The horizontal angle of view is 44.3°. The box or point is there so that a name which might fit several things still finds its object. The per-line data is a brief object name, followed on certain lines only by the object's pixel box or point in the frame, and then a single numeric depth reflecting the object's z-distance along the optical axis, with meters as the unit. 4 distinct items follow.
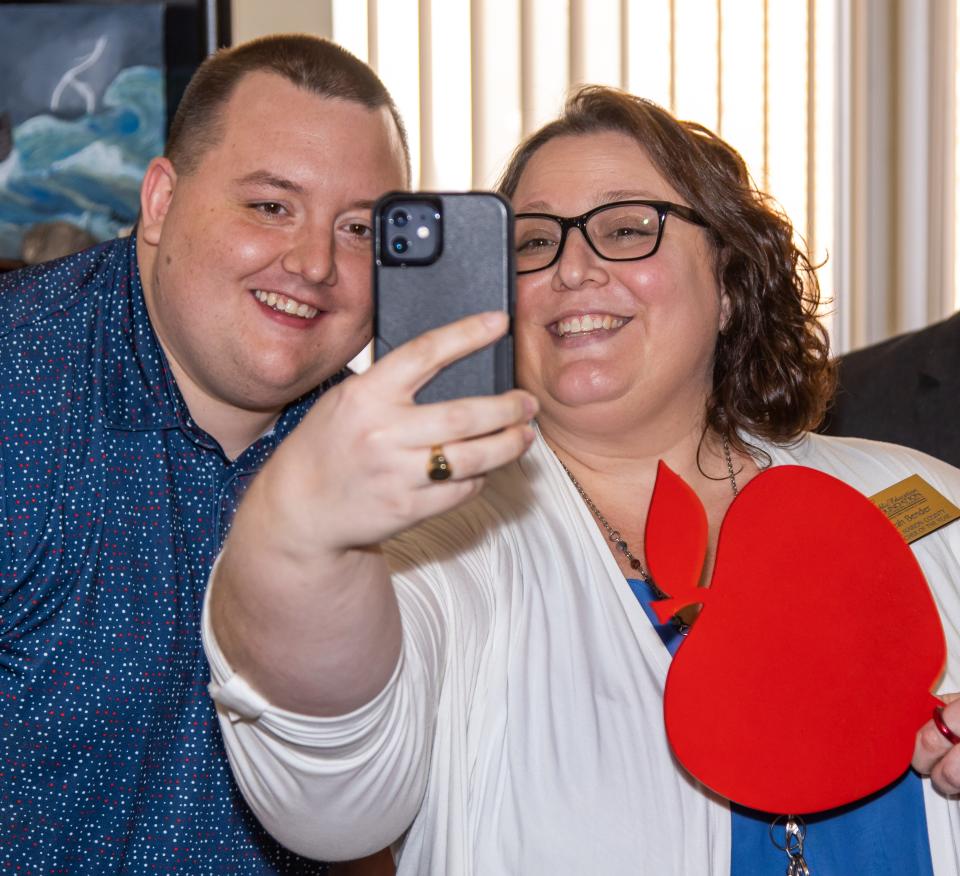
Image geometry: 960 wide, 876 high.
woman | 0.83
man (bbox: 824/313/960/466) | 2.15
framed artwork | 2.77
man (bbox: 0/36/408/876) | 1.37
